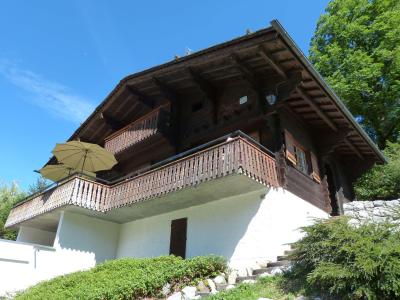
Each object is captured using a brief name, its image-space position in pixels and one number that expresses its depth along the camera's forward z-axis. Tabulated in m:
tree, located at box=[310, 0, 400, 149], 21.55
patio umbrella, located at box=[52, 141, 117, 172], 14.19
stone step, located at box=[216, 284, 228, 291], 8.20
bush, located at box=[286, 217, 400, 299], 5.54
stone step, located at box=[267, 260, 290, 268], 8.68
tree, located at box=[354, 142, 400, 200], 16.34
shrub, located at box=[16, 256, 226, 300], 8.63
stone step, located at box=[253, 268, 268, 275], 8.75
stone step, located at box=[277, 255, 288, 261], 9.31
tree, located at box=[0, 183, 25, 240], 23.47
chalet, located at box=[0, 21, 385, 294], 10.59
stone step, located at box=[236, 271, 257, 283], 8.47
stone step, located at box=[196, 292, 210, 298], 7.82
